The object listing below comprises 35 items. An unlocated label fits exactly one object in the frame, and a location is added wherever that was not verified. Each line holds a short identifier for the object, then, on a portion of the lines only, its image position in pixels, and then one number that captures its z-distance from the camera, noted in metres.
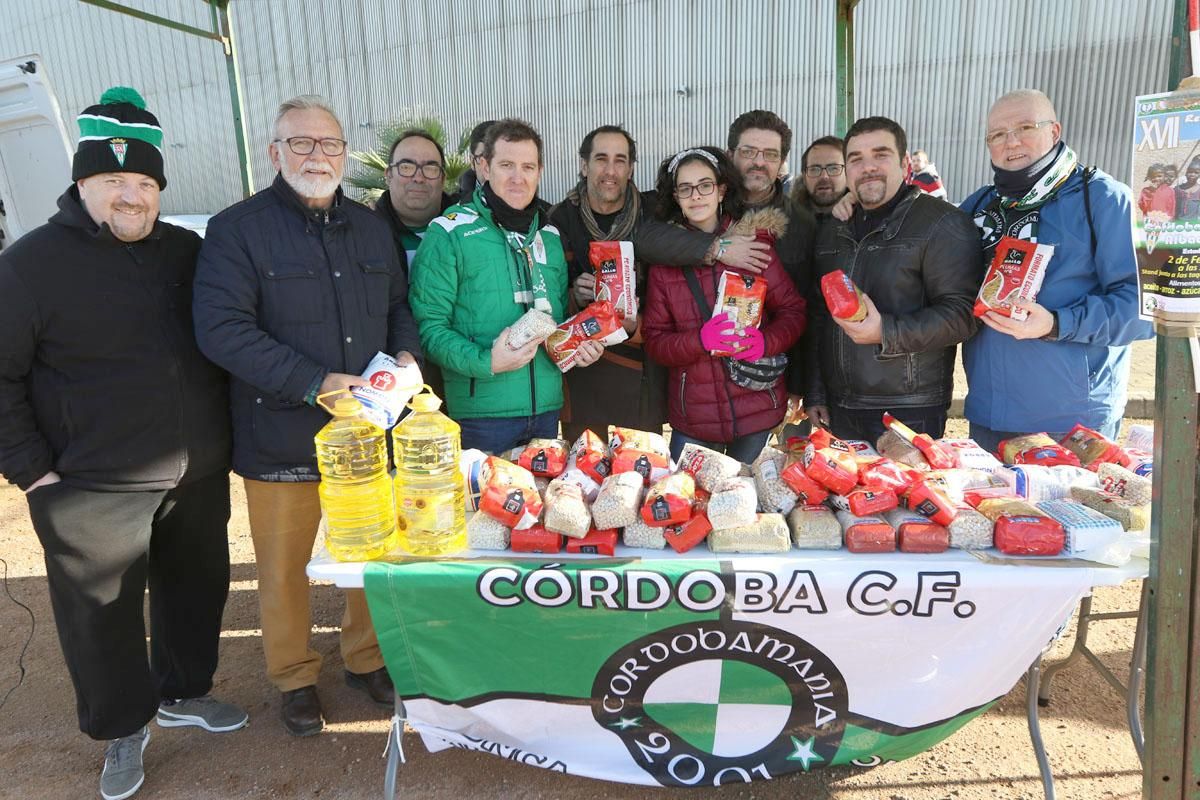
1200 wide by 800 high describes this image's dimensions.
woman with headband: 3.08
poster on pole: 1.63
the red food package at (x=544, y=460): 2.51
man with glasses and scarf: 2.70
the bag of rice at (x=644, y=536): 2.24
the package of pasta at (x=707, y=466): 2.37
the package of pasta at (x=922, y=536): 2.15
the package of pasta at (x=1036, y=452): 2.48
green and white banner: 2.12
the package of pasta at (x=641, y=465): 2.42
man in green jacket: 2.89
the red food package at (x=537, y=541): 2.23
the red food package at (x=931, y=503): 2.16
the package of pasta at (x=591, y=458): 2.47
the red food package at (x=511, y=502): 2.25
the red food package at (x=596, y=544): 2.22
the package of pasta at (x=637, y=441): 2.54
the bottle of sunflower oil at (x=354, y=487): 2.25
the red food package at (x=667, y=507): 2.21
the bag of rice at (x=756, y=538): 2.19
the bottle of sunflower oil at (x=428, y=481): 2.23
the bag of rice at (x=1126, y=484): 2.20
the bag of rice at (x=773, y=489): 2.33
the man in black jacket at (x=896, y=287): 2.89
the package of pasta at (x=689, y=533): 2.22
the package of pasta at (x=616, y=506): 2.23
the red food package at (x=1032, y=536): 2.09
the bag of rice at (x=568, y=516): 2.19
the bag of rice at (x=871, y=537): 2.16
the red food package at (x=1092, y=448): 2.45
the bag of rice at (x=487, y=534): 2.27
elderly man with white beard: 2.51
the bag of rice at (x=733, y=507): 2.18
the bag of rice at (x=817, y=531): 2.21
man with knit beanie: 2.36
